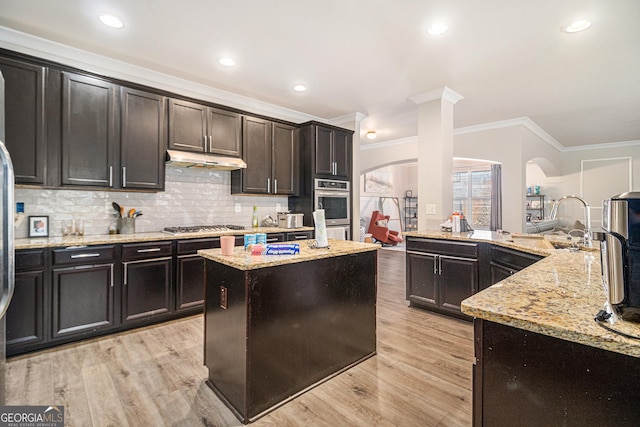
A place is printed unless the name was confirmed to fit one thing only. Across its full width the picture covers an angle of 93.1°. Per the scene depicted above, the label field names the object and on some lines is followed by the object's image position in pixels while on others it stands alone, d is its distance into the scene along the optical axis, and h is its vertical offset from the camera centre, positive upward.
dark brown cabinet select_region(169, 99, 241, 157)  3.49 +1.07
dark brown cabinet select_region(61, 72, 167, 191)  2.83 +0.82
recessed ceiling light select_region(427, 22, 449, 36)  2.53 +1.59
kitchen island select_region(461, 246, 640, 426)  0.82 -0.44
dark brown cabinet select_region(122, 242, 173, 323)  2.89 -0.63
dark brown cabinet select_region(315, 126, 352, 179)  4.59 +0.99
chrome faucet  2.22 -0.11
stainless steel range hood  3.39 +0.65
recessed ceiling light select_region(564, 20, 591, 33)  2.47 +1.57
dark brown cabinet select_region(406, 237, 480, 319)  3.19 -0.65
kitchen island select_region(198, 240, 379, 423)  1.74 -0.69
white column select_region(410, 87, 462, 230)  4.04 +0.81
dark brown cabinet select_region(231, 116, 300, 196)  4.12 +0.81
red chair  9.04 -0.48
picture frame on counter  2.81 -0.09
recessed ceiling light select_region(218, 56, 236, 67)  3.17 +1.64
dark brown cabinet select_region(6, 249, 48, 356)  2.36 -0.71
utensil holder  3.27 -0.10
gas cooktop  3.44 -0.15
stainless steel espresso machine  0.84 -0.12
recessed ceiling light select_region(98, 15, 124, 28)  2.46 +1.62
